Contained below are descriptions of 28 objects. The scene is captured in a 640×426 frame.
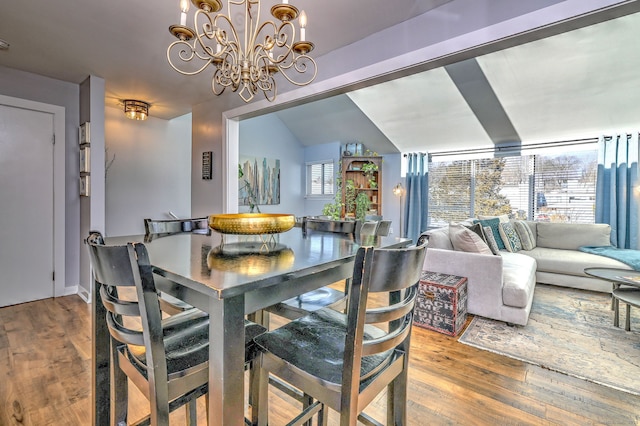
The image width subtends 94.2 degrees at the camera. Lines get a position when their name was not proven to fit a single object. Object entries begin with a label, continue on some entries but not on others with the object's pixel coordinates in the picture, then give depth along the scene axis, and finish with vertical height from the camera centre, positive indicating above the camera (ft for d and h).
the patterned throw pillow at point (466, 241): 9.19 -0.95
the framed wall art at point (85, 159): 10.11 +1.68
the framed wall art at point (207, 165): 12.50 +1.86
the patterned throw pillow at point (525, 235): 13.99 -1.12
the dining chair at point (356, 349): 2.58 -1.50
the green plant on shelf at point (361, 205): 18.71 +0.32
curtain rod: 14.98 +3.58
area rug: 6.23 -3.27
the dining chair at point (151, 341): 2.63 -1.47
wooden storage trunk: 7.91 -2.58
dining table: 2.39 -0.65
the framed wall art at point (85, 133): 10.12 +2.60
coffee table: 7.52 -1.90
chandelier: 4.96 +3.27
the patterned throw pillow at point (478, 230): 10.60 -0.68
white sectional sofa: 8.37 -1.88
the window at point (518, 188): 15.20 +1.36
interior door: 9.54 +0.08
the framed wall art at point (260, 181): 18.16 +1.81
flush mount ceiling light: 12.71 +4.29
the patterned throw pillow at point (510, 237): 13.20 -1.19
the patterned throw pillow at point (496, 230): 13.28 -0.85
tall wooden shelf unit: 19.33 +2.21
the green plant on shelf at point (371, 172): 19.10 +2.55
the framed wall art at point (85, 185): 10.09 +0.78
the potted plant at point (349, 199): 19.07 +0.71
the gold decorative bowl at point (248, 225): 3.89 -0.21
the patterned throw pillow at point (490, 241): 10.41 -1.07
